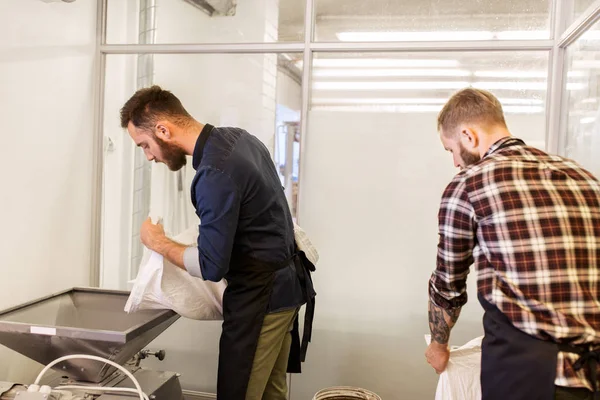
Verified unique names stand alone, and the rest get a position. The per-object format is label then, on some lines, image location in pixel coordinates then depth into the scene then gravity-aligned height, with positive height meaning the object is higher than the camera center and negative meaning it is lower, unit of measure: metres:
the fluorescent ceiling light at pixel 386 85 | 2.30 +0.49
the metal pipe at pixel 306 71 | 2.38 +0.55
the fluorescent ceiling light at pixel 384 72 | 2.29 +0.55
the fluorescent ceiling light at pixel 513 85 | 2.22 +0.49
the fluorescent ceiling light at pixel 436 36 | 2.22 +0.71
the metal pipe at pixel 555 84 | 2.16 +0.48
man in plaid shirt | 1.06 -0.14
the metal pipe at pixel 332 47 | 2.21 +0.66
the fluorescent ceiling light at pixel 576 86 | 1.88 +0.44
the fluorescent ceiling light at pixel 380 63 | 2.30 +0.59
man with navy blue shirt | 1.51 -0.17
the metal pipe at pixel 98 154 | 2.59 +0.12
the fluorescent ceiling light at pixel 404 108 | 2.23 +0.38
